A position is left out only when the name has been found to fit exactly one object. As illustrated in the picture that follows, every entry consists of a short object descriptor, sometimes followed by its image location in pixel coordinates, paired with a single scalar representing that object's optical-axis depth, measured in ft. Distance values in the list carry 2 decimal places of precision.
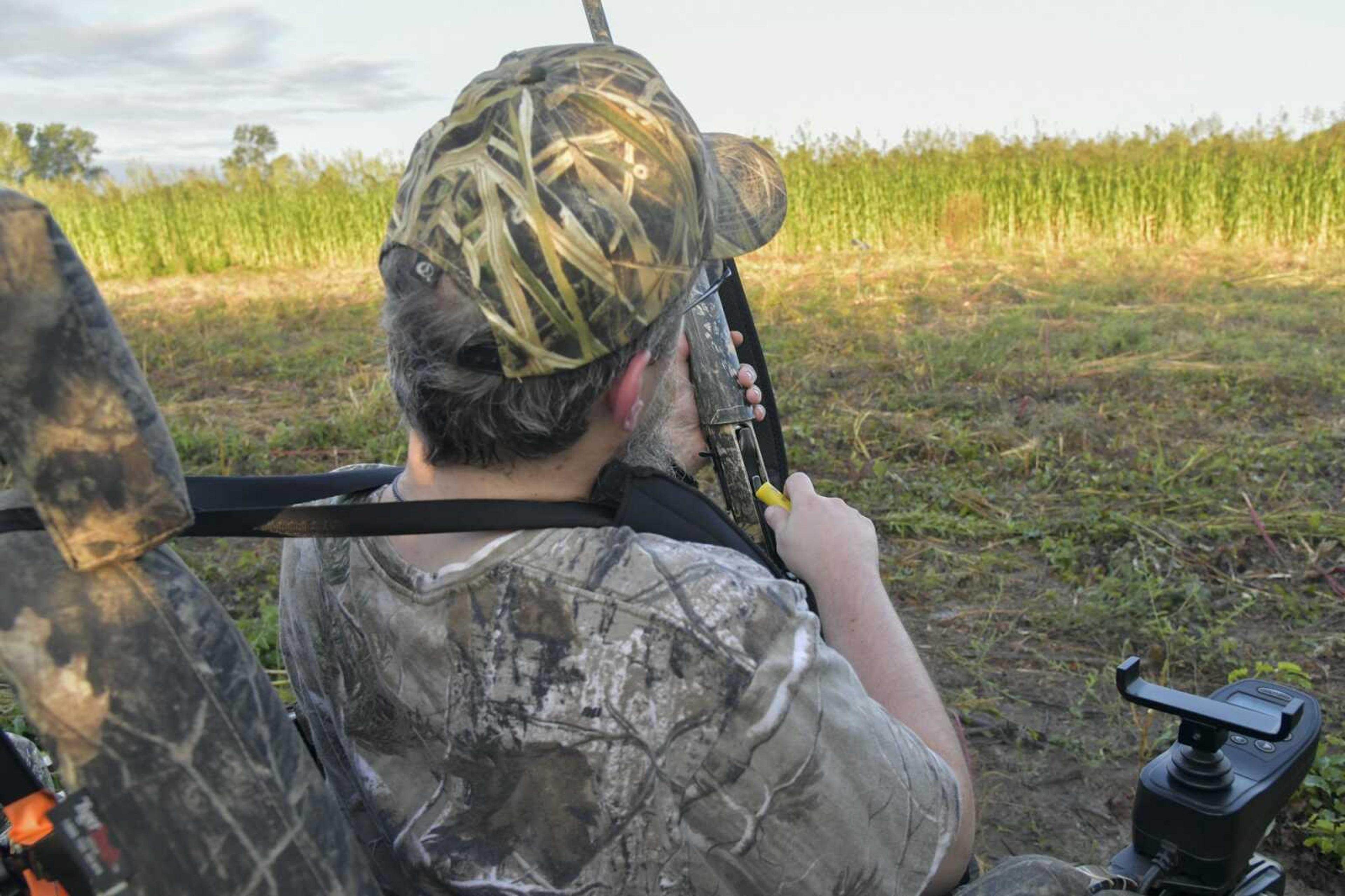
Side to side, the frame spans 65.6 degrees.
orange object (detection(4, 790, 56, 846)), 3.04
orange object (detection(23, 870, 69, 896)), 3.09
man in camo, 3.59
